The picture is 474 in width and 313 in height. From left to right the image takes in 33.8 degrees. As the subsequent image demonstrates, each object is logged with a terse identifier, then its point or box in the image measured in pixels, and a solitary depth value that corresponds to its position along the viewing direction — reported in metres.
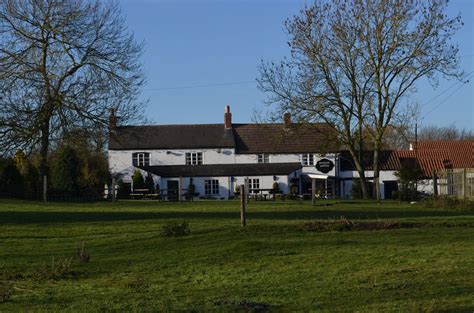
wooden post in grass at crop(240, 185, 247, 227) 22.04
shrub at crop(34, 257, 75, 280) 14.31
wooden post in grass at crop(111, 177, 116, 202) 50.18
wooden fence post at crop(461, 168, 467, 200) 38.68
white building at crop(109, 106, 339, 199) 71.62
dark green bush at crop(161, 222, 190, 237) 20.64
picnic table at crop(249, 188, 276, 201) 55.56
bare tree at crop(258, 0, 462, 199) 50.66
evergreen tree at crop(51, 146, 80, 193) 60.53
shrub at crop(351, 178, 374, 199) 60.84
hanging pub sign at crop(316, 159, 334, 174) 71.19
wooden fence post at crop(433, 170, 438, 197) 42.03
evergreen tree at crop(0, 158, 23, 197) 49.66
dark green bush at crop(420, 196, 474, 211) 33.81
